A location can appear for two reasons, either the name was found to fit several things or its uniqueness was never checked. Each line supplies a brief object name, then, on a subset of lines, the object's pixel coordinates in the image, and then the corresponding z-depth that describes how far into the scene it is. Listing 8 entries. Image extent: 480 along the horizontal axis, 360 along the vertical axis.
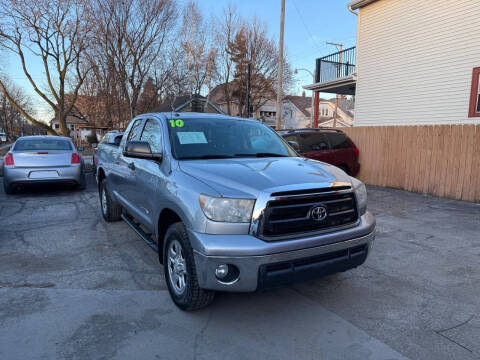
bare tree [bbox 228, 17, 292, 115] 34.62
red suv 9.32
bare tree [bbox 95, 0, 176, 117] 25.09
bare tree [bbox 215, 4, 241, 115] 32.84
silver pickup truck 2.50
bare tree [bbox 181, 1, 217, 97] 28.30
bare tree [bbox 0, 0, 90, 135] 22.97
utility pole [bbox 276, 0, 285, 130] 16.99
